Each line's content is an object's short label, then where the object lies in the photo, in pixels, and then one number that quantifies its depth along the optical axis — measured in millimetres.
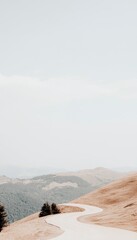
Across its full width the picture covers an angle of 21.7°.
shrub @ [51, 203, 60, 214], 77000
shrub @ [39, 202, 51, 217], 77250
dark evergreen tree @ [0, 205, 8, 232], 74550
